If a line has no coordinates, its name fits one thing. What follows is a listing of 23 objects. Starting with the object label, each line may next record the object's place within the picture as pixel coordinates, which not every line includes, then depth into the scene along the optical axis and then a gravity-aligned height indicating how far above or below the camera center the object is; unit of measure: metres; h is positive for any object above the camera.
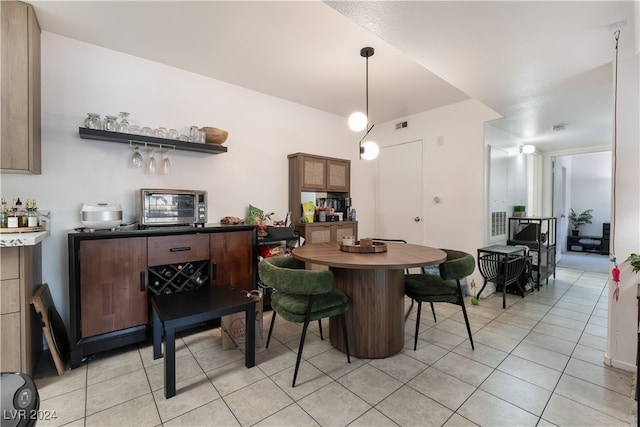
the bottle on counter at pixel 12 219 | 1.89 -0.07
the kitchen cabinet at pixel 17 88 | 1.97 +0.88
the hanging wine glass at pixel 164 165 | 2.83 +0.46
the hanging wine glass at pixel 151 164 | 2.72 +0.45
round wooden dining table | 2.21 -0.74
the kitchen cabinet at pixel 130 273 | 2.15 -0.56
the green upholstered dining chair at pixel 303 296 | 1.88 -0.66
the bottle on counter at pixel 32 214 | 1.99 -0.04
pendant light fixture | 2.64 +0.83
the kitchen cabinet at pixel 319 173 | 3.81 +0.55
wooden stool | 1.81 -0.73
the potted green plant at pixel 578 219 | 7.74 -0.21
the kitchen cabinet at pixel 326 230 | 3.82 -0.29
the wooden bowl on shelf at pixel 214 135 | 3.04 +0.82
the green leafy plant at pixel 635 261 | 1.80 -0.32
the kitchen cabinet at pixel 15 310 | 1.80 -0.67
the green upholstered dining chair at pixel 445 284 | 2.27 -0.65
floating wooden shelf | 2.39 +0.65
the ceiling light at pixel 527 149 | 4.89 +1.10
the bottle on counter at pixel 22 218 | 1.97 -0.06
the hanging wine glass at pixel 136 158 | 2.63 +0.48
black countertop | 2.18 -0.18
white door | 4.47 +0.29
